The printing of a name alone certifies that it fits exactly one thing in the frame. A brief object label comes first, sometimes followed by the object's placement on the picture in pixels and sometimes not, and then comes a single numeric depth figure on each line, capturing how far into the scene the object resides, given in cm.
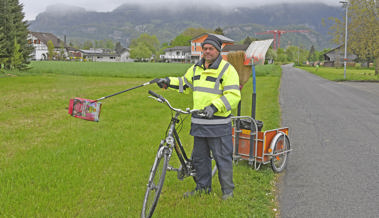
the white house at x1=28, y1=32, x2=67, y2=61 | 9775
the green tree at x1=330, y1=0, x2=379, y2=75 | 3553
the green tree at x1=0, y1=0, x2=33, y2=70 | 3050
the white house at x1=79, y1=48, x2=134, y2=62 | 14951
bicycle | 381
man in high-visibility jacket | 428
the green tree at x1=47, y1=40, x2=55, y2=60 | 9662
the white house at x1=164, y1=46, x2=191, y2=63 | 13445
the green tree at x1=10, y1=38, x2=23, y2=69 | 3098
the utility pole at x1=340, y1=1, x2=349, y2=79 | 3581
